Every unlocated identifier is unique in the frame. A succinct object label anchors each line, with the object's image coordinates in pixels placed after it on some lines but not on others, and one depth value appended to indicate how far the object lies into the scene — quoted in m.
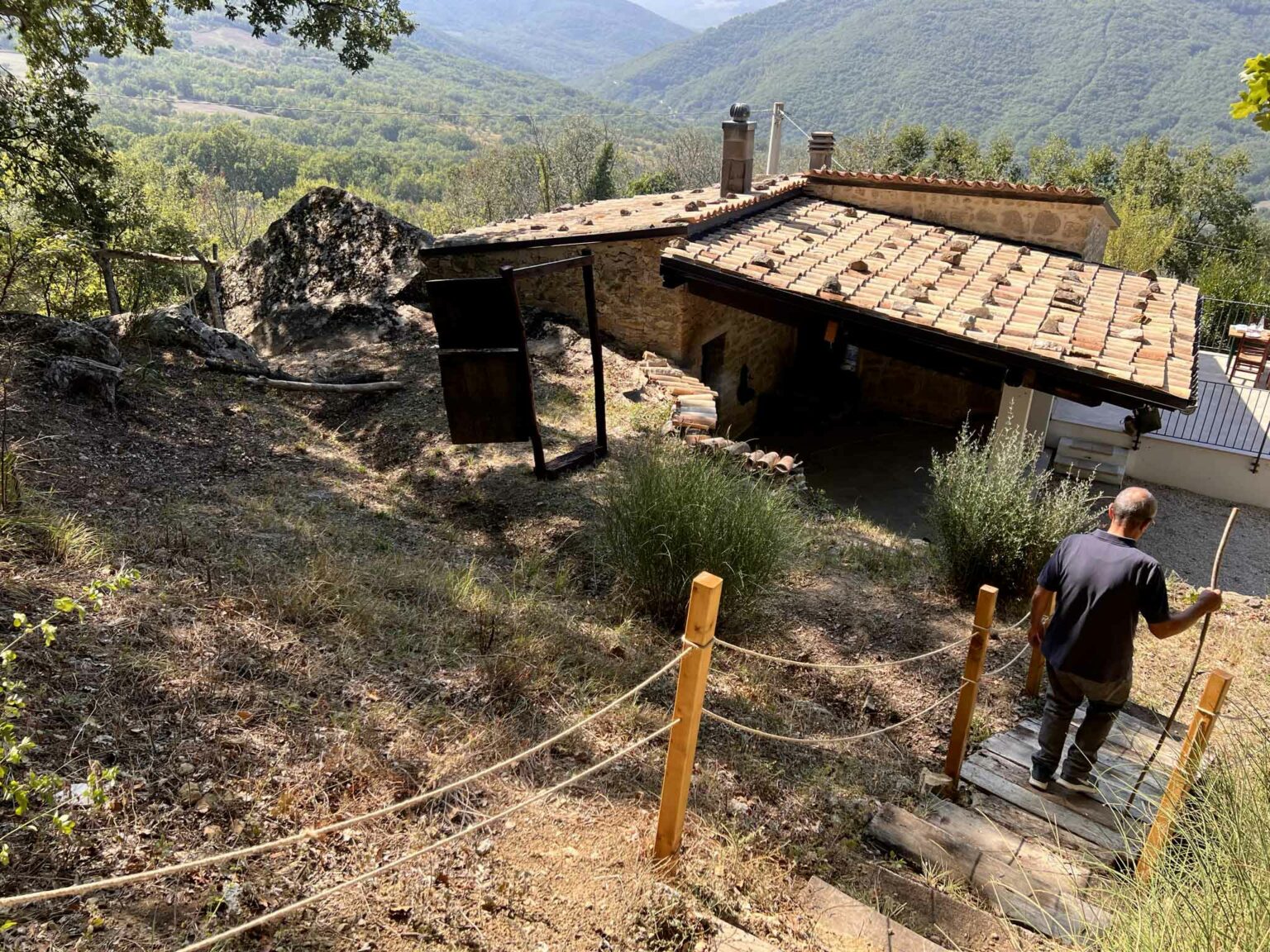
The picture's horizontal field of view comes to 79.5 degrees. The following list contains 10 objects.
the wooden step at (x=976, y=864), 2.91
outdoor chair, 13.80
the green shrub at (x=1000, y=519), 5.67
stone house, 7.49
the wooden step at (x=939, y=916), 2.79
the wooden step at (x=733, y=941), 2.44
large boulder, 10.32
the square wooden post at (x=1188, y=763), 2.51
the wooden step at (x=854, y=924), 2.56
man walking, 3.38
